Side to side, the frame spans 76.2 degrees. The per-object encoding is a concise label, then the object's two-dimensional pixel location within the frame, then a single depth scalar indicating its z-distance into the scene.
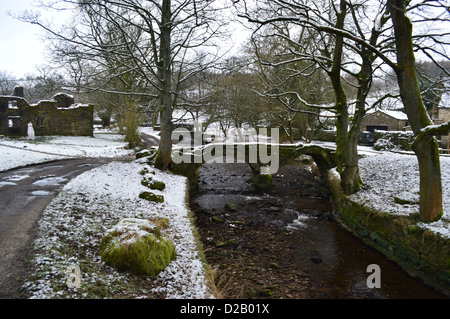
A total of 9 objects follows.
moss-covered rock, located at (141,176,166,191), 10.85
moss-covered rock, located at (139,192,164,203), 9.50
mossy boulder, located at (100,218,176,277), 5.16
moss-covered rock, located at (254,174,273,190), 16.06
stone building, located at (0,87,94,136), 22.02
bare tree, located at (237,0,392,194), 10.19
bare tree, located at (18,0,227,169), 11.30
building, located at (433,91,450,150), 24.33
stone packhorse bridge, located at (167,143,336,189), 15.22
